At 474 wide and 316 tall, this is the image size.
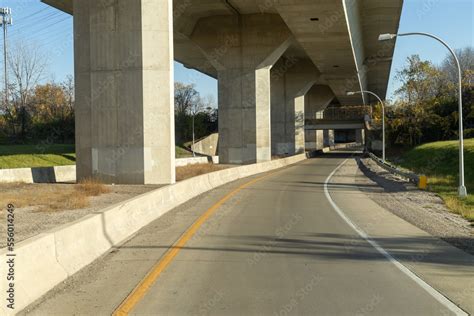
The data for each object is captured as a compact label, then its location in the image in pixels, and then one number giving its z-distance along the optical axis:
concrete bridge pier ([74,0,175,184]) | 21.77
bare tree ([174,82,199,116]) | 102.44
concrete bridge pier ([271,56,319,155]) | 69.69
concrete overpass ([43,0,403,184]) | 21.88
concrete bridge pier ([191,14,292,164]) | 45.94
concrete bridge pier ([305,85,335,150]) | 99.43
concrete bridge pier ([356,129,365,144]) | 161.18
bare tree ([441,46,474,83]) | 103.88
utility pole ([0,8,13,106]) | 60.84
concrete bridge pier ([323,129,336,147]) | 142.60
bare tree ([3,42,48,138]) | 61.97
